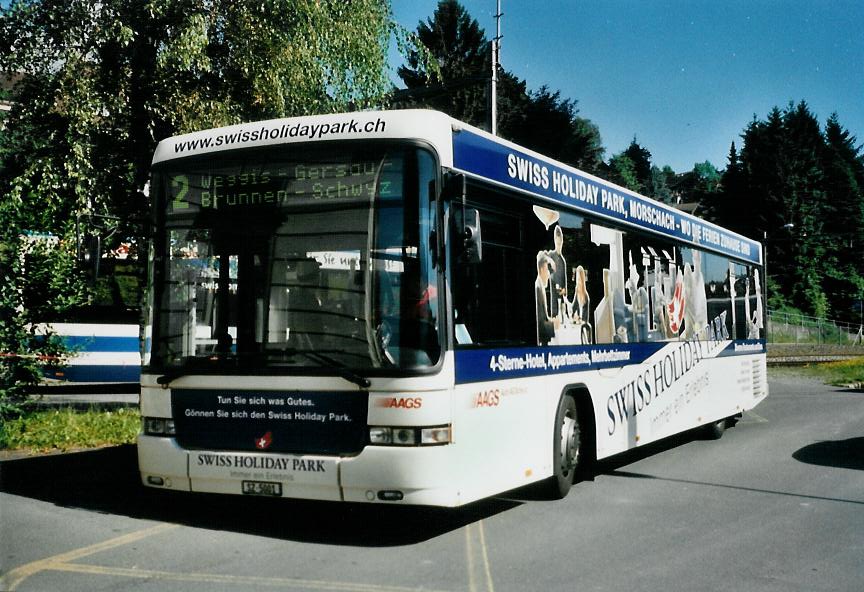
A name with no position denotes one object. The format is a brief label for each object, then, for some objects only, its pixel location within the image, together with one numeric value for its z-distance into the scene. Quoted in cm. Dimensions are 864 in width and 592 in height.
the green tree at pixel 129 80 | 1501
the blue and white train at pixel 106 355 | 2048
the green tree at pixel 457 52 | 4716
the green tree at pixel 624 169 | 5271
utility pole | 2069
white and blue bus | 727
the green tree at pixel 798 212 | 7175
